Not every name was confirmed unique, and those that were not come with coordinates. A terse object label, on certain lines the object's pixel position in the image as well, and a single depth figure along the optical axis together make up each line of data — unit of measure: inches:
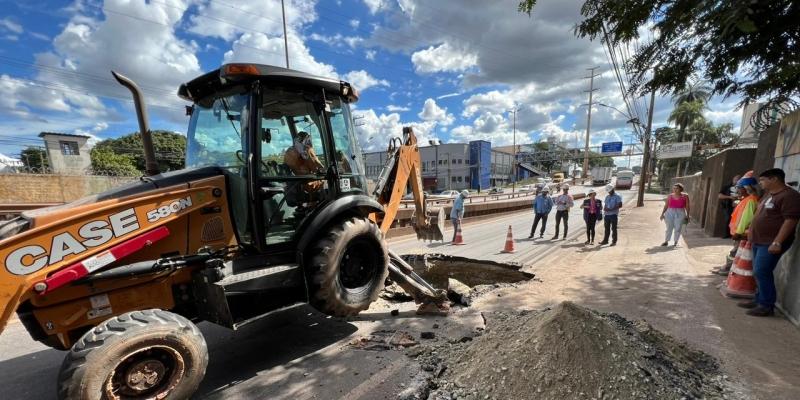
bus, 1748.3
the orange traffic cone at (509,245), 355.3
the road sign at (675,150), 1219.1
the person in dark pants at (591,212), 382.9
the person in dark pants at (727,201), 346.3
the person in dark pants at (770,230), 156.9
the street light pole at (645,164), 902.9
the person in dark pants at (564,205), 424.2
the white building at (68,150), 1034.1
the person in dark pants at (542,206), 444.1
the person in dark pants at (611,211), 363.3
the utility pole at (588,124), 2033.1
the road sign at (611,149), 1977.1
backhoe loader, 93.0
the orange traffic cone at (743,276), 186.1
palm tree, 1627.7
